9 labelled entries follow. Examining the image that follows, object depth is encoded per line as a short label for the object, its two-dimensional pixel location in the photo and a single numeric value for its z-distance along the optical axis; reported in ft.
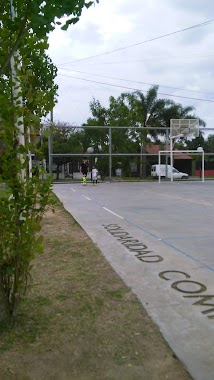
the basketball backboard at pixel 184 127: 90.17
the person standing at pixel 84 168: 77.64
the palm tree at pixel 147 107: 112.57
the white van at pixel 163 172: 97.93
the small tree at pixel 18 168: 9.34
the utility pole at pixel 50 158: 77.20
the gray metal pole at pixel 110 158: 86.37
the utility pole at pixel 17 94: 9.46
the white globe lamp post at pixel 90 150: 88.79
